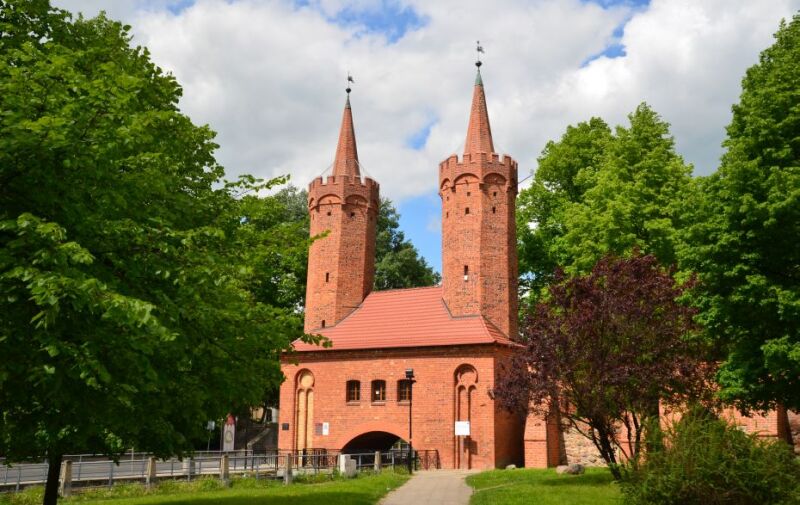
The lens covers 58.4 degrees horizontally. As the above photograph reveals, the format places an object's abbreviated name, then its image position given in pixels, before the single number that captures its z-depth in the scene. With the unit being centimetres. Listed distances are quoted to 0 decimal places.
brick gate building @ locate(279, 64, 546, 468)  2791
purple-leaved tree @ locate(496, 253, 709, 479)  1596
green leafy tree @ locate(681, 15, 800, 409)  1505
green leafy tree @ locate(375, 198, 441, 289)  4438
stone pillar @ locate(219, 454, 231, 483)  1939
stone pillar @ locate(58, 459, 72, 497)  1709
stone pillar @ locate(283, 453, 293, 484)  1995
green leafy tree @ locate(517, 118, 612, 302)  3117
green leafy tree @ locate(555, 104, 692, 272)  2475
